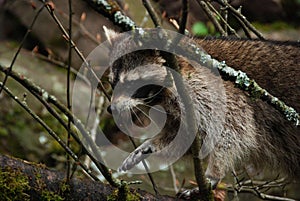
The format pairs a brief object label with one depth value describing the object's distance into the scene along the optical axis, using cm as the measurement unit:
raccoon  921
